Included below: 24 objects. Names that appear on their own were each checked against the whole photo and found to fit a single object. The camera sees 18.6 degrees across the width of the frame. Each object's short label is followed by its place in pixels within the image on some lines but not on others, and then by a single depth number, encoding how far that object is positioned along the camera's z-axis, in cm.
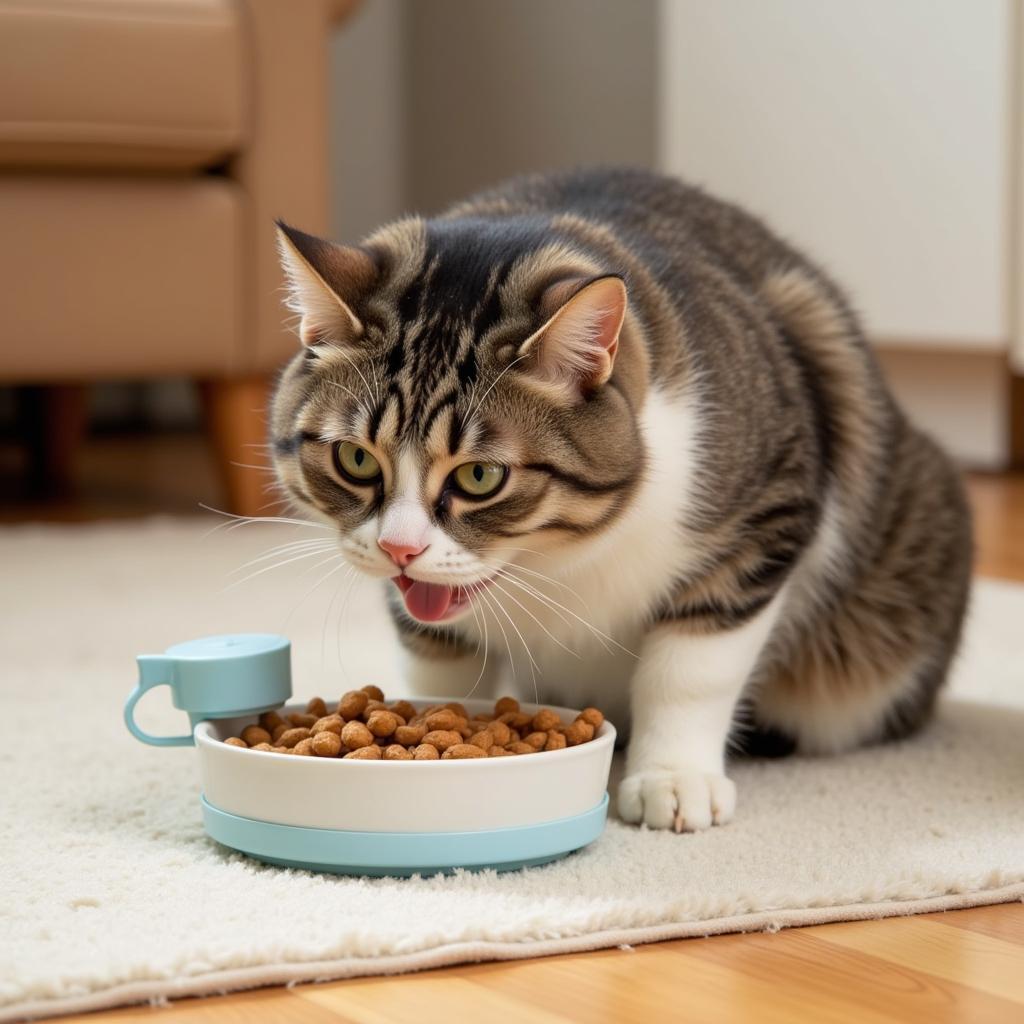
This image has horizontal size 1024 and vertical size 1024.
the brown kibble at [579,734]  102
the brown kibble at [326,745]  99
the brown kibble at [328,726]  101
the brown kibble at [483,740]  100
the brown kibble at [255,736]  102
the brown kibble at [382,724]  101
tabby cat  100
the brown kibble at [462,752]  99
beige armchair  163
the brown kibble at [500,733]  101
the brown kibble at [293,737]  101
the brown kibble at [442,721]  101
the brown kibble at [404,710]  104
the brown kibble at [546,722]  102
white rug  91
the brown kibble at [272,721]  104
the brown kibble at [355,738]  100
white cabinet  204
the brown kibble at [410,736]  101
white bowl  97
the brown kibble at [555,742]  101
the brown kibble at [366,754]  99
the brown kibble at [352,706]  103
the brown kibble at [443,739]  100
